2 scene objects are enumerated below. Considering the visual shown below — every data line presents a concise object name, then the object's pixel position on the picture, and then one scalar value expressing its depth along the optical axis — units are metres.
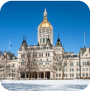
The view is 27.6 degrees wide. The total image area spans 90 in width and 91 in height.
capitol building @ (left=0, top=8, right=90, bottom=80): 93.12
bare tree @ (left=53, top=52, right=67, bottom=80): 93.78
